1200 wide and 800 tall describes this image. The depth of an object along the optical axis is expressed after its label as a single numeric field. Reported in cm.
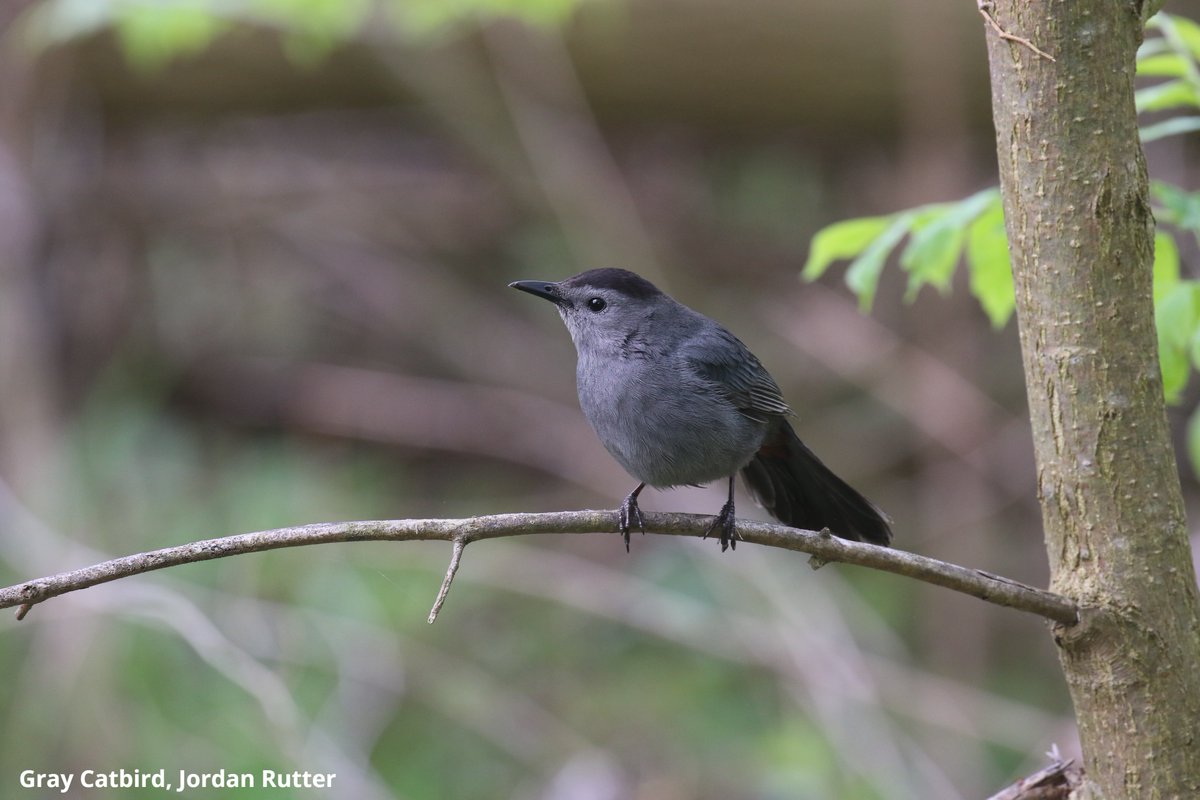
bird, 615
